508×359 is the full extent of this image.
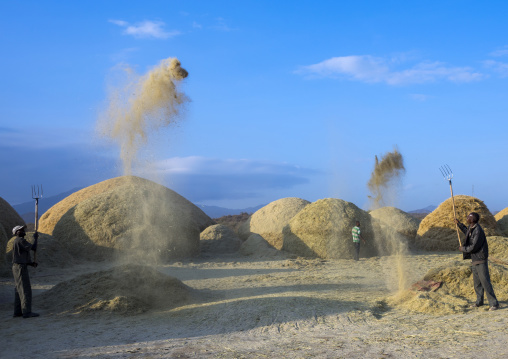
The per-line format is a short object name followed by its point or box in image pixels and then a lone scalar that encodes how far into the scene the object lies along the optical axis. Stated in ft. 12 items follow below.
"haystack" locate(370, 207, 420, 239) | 65.05
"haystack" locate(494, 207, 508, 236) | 62.01
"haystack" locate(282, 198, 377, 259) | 53.16
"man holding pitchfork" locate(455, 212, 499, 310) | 25.13
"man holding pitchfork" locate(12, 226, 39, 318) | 27.27
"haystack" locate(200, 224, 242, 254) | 60.24
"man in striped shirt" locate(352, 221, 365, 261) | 51.10
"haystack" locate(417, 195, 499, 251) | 57.98
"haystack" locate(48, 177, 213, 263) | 51.06
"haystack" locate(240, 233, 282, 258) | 55.67
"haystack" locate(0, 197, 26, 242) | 59.00
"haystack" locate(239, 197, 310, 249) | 65.41
